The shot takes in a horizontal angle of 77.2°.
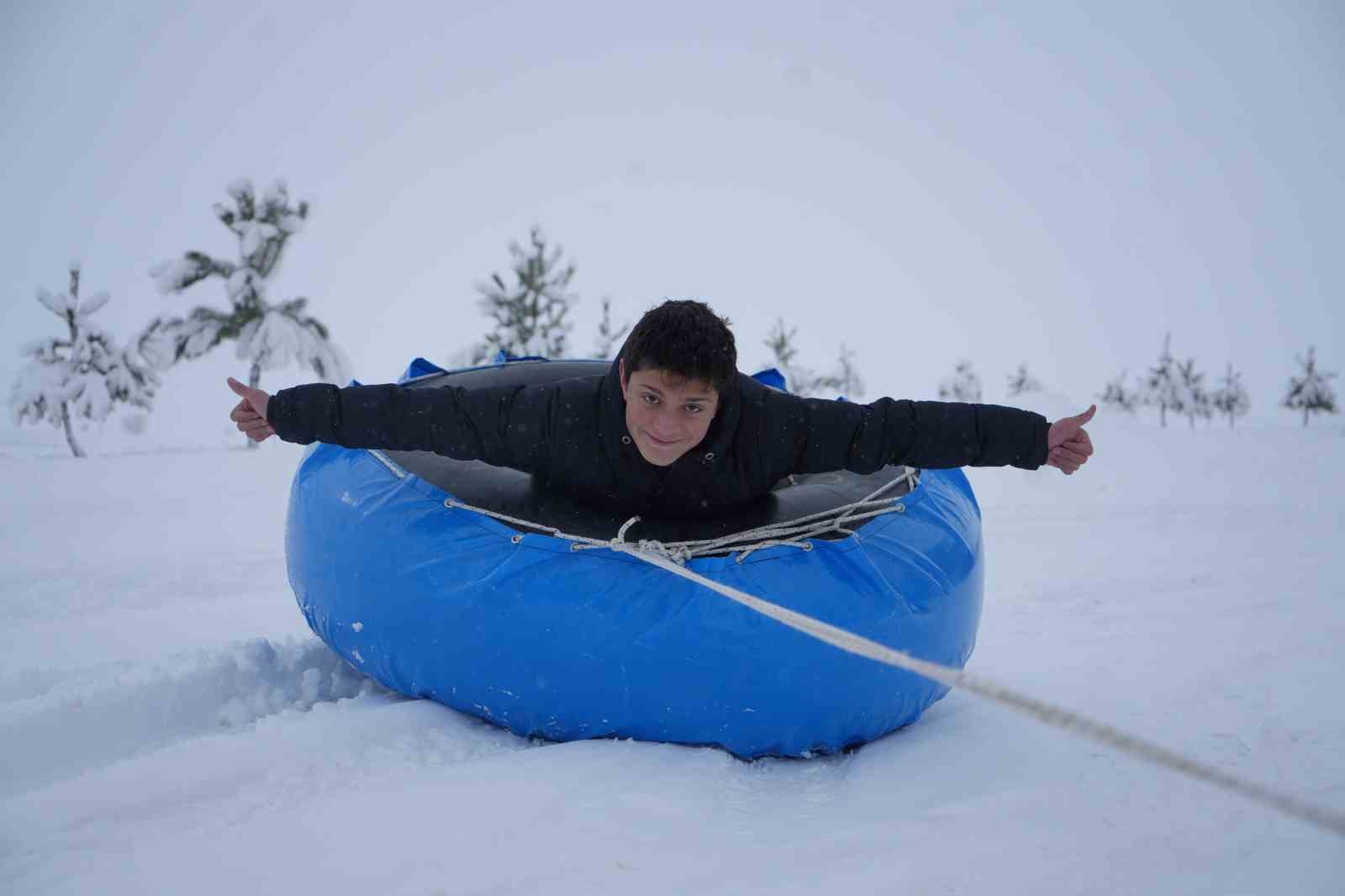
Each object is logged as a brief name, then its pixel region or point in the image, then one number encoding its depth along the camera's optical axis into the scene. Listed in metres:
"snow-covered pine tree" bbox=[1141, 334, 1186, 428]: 47.88
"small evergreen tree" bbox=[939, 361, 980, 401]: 46.56
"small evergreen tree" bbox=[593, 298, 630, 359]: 26.88
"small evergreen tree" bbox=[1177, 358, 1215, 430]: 48.06
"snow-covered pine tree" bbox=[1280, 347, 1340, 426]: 43.34
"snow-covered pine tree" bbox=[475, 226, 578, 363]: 24.25
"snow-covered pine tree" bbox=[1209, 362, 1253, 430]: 50.09
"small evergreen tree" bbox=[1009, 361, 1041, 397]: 50.88
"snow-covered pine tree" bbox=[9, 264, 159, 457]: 18.47
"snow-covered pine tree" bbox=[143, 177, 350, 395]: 18.62
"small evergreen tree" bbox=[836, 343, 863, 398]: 37.22
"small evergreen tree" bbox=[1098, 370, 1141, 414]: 50.68
